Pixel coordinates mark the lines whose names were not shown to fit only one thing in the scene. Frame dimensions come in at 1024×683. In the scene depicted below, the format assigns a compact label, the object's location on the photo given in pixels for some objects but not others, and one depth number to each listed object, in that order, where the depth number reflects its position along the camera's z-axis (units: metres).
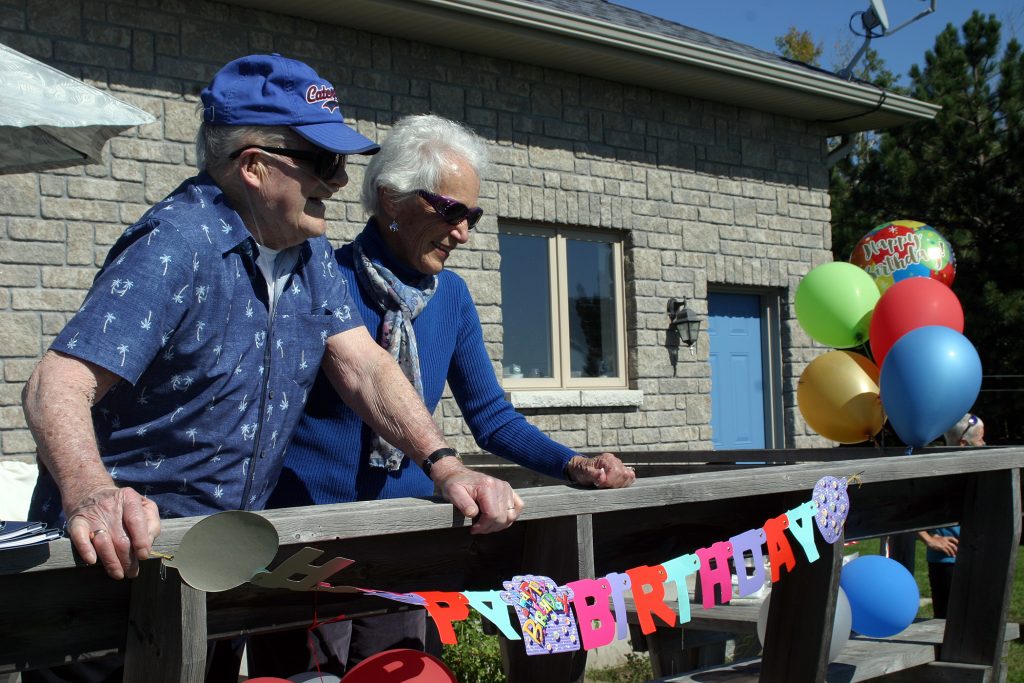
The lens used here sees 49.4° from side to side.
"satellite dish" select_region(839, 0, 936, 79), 9.63
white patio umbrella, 3.62
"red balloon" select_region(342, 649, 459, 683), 1.88
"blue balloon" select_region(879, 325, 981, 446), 4.32
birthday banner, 1.53
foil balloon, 5.82
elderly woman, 2.60
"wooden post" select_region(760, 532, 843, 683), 2.69
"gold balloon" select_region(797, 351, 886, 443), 5.14
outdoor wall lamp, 8.73
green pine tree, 16.62
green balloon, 5.54
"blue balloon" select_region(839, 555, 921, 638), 3.84
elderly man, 1.81
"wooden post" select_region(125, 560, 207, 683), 1.58
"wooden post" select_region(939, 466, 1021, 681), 3.32
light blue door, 9.49
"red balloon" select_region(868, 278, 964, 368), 4.78
